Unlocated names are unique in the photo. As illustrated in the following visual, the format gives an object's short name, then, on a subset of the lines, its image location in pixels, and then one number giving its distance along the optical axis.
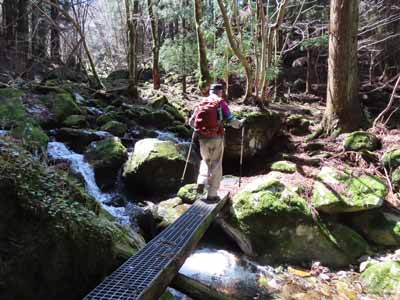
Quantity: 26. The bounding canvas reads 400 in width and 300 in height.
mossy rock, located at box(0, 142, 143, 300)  2.98
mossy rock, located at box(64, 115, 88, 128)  11.71
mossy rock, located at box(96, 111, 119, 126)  12.85
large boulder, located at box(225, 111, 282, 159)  9.85
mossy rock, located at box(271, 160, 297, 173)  8.75
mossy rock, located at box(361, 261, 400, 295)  6.00
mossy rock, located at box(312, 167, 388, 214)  7.32
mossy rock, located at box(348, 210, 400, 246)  7.18
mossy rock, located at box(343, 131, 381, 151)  8.68
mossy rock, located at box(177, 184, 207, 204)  8.22
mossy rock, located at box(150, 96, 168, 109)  15.81
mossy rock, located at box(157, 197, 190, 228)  7.82
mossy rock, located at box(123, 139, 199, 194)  9.42
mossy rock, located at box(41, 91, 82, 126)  11.85
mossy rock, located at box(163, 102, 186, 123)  14.66
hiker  6.58
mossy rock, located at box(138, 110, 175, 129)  13.89
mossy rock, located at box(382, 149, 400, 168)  8.21
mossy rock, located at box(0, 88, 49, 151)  9.02
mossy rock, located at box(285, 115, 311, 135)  10.92
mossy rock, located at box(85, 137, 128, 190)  9.61
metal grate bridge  3.32
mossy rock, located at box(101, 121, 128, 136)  12.20
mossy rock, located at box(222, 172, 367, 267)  7.10
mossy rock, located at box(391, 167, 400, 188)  8.05
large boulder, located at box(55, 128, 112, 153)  10.67
